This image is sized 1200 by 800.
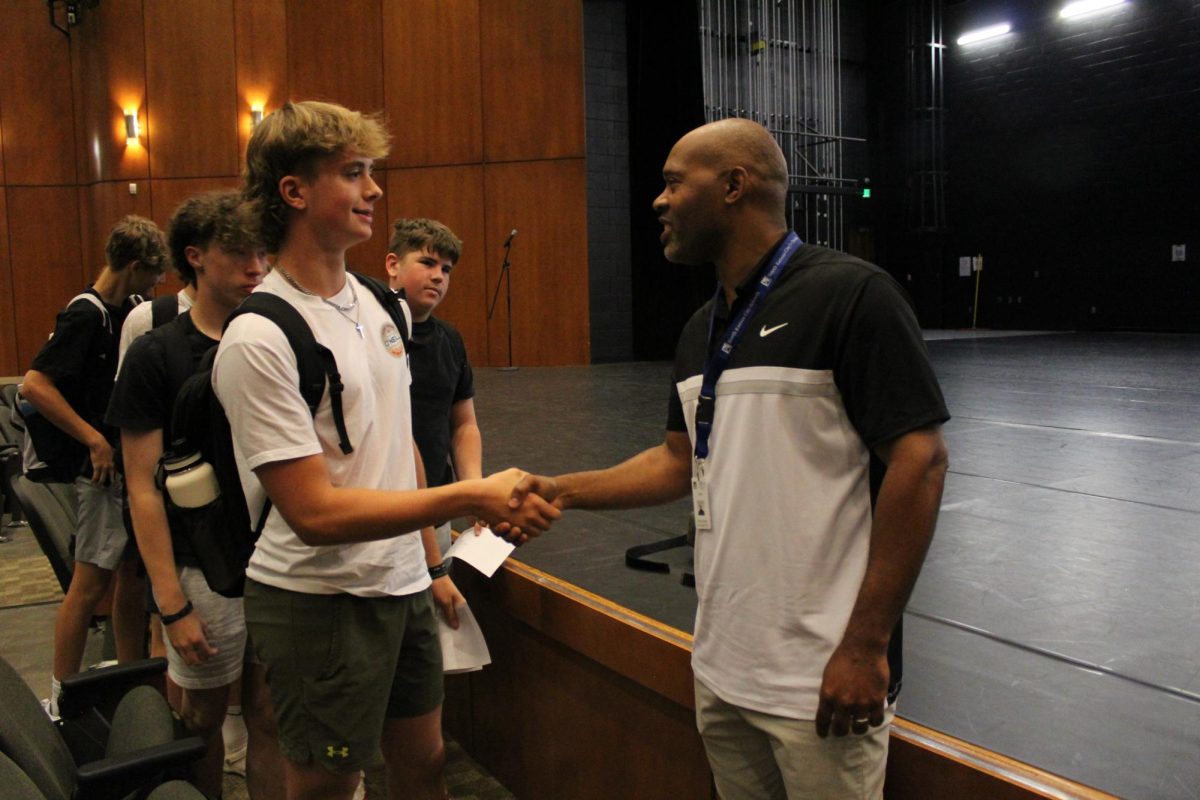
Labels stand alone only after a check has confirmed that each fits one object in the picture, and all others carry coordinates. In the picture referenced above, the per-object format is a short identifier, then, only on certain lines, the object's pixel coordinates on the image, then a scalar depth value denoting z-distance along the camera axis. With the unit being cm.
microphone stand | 939
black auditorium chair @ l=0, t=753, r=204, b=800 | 107
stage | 138
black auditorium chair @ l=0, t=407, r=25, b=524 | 477
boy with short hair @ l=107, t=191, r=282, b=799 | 184
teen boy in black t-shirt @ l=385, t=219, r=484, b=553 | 214
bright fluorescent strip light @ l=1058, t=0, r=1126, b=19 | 1211
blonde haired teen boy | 130
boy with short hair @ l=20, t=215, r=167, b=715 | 255
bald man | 110
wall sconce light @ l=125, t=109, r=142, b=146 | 1006
